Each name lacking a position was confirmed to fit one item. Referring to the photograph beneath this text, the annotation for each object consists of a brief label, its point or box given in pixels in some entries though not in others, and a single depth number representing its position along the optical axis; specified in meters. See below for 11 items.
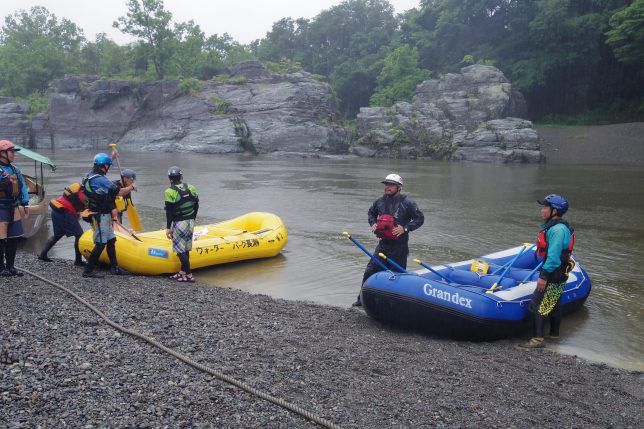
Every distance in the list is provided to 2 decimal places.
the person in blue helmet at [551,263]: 5.40
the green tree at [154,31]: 51.38
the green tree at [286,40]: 66.56
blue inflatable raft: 5.55
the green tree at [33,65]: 57.78
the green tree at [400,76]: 48.62
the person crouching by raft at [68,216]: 7.76
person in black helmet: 7.27
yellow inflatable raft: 7.72
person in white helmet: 6.18
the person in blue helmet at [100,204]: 6.89
